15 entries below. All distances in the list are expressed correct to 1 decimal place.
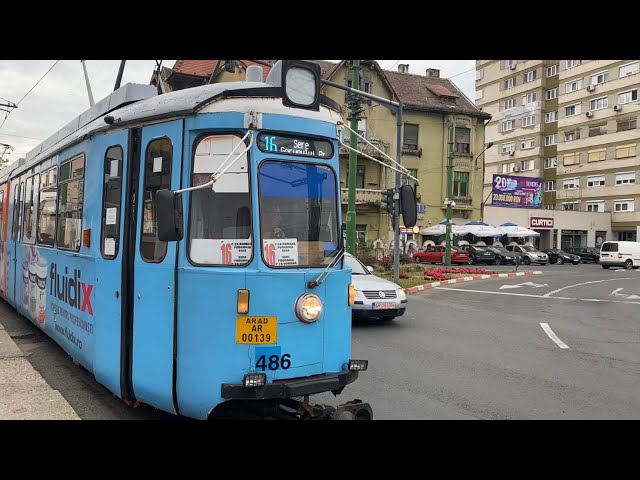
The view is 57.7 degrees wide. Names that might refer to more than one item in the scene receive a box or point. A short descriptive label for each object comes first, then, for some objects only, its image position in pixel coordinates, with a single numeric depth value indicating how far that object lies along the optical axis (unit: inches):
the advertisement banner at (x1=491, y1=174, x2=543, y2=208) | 1870.1
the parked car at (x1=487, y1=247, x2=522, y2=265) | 1604.3
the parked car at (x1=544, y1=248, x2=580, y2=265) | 1807.3
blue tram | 177.6
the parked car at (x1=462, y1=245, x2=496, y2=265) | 1579.7
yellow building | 1641.2
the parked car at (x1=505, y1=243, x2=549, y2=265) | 1668.3
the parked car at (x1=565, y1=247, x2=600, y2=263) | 1887.3
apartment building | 2178.9
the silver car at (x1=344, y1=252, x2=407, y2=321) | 457.4
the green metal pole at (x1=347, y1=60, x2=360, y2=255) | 751.7
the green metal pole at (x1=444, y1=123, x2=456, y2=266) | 1197.5
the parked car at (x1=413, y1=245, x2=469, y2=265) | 1526.2
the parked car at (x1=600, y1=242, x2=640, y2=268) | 1553.9
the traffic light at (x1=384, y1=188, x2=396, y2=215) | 572.8
